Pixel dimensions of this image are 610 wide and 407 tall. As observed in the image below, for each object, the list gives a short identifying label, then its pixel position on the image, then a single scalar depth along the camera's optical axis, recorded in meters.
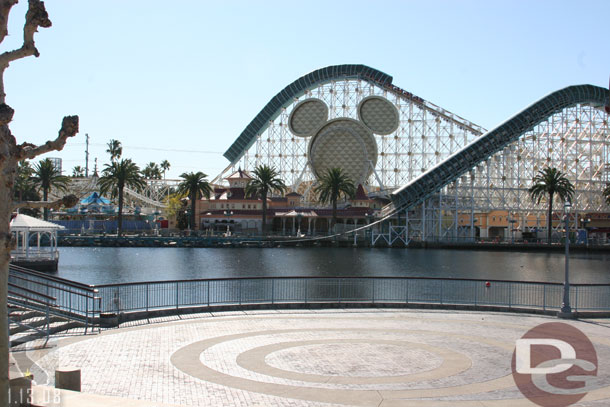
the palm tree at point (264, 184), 106.44
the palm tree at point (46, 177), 103.62
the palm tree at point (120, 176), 104.81
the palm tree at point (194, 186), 108.56
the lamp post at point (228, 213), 116.31
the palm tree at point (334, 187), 103.88
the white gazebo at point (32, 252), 54.00
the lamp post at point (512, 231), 102.69
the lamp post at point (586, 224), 103.03
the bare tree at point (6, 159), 9.53
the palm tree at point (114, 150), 155.12
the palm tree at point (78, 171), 186.75
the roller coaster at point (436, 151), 94.25
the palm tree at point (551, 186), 96.00
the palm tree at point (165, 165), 191.12
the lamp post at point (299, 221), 108.96
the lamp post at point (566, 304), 24.53
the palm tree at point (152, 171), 173.75
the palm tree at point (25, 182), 106.19
